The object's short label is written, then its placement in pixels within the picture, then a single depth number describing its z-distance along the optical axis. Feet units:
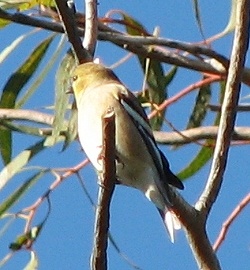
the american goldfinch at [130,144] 13.67
